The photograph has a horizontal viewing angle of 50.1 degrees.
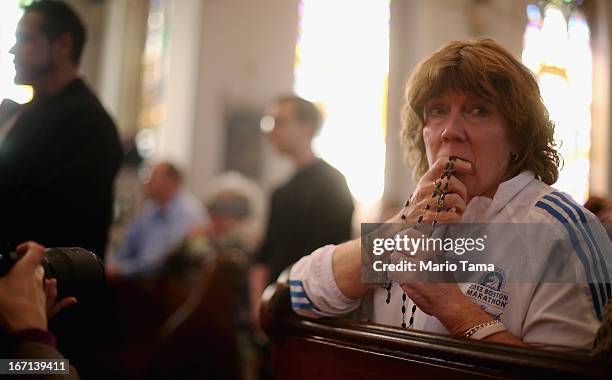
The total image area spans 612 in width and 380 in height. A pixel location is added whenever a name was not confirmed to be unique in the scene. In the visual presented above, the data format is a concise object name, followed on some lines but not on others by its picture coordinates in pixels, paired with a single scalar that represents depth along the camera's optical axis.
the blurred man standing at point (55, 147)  1.93
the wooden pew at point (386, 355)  0.92
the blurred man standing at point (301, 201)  2.87
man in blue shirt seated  4.80
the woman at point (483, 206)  1.11
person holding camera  1.05
